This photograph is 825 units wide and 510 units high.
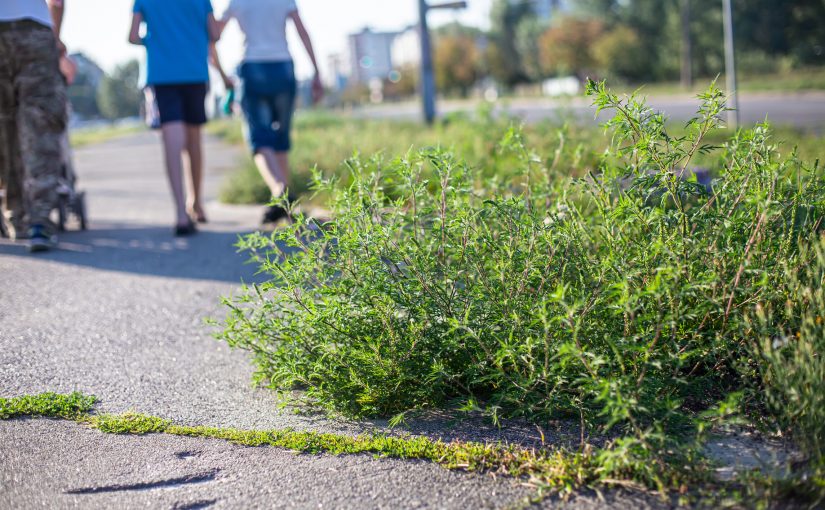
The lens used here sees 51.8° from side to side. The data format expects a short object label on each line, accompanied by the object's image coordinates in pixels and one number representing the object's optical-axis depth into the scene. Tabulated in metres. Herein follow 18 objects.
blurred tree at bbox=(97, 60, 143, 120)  87.81
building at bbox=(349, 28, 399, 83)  110.11
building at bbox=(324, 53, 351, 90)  183.00
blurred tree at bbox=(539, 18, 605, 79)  61.69
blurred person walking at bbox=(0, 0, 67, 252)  5.55
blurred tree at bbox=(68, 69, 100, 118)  114.40
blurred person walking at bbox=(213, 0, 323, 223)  6.41
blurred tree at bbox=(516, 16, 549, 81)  73.44
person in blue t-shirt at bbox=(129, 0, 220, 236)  6.25
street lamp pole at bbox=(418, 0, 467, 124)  15.41
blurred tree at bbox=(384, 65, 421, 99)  94.90
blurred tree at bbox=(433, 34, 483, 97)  80.00
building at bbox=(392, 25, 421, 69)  126.03
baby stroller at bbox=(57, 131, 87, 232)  6.28
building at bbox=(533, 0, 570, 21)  163.69
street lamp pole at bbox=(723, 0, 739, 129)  9.43
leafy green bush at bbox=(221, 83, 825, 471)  2.53
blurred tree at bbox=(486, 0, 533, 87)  78.69
